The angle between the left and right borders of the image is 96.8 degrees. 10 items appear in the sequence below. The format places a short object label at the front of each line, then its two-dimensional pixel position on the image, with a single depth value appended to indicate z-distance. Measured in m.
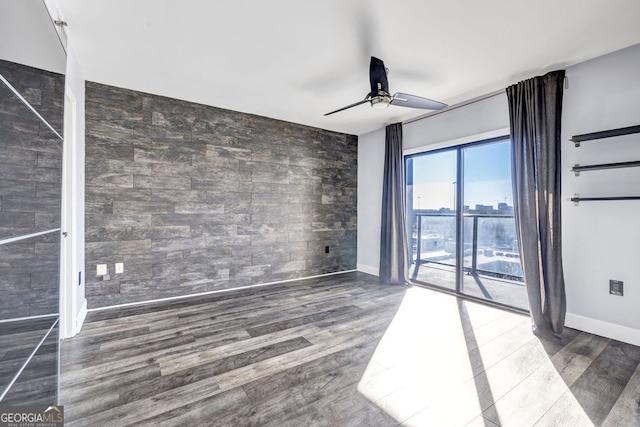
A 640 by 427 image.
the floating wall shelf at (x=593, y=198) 2.37
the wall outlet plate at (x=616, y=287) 2.50
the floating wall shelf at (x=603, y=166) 2.34
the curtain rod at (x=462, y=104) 3.32
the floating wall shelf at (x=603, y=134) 2.34
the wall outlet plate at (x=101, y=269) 3.14
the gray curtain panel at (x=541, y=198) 2.70
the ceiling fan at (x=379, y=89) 2.55
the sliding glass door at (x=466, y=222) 3.45
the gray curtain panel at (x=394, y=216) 4.34
